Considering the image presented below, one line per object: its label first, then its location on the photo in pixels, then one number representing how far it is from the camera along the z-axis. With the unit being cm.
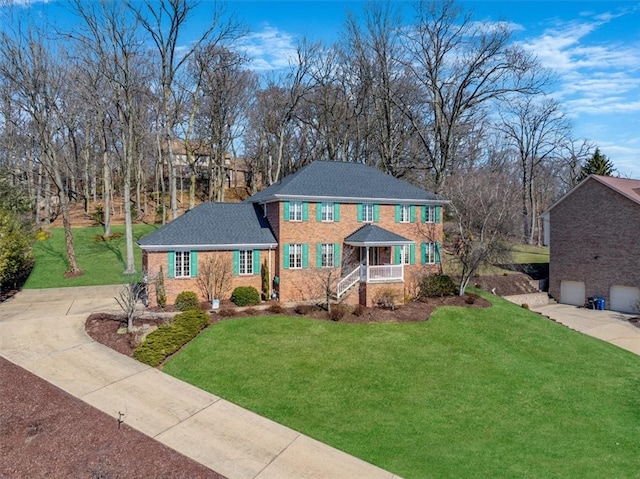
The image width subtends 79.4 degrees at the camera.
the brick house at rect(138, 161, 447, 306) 2017
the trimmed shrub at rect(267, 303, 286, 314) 1893
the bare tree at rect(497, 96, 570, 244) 4750
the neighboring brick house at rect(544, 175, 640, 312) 2600
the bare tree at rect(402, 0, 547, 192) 2802
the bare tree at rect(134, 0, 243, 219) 2520
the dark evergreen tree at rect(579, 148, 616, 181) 4053
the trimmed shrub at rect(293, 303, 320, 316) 1900
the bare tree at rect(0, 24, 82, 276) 2331
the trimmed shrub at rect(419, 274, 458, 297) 2334
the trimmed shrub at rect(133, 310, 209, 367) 1359
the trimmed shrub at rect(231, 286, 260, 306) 2000
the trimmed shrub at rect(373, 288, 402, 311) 2067
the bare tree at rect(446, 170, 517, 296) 2353
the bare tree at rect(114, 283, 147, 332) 1547
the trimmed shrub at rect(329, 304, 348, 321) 1833
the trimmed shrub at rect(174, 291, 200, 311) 1892
